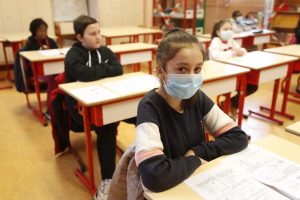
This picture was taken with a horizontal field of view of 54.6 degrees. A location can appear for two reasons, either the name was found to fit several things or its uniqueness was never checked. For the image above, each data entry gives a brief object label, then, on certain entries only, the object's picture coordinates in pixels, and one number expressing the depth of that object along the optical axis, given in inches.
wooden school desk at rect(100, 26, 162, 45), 209.7
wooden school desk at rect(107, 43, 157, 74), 151.4
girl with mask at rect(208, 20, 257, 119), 123.5
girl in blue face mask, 42.9
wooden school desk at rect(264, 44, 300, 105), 131.1
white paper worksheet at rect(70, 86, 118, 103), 73.4
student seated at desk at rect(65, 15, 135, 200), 81.1
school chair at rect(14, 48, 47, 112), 132.6
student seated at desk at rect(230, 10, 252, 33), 230.1
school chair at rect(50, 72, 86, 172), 93.0
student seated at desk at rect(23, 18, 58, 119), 145.3
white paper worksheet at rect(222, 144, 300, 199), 38.6
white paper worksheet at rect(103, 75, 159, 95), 80.2
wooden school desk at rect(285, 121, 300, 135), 55.8
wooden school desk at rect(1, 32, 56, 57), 185.1
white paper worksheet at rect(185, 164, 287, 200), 36.4
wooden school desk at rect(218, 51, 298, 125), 107.3
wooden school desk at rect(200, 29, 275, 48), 208.7
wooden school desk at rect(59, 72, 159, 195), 73.7
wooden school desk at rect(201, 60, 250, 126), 94.5
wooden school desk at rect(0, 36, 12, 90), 188.0
